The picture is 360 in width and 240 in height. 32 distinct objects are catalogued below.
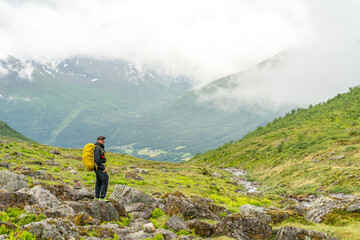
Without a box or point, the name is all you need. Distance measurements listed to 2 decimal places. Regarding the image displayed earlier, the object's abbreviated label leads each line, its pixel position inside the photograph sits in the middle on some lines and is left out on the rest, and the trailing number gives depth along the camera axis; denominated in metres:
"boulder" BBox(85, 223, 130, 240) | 10.16
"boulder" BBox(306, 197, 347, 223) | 13.98
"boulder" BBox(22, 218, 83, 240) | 9.01
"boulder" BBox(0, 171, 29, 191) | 14.05
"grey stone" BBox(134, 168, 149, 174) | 40.93
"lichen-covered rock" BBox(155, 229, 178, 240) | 10.84
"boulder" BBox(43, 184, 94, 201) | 14.38
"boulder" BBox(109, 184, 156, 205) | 16.64
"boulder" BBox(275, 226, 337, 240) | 10.27
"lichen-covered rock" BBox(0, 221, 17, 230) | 9.40
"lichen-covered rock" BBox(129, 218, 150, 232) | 12.16
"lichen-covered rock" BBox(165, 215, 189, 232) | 12.22
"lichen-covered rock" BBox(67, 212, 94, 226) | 10.72
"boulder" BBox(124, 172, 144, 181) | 31.80
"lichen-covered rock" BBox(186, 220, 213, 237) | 11.95
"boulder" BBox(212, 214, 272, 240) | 11.55
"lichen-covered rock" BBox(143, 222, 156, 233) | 11.12
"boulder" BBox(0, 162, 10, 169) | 23.27
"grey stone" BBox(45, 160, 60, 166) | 31.40
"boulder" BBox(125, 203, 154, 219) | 14.22
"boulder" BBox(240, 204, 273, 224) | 13.62
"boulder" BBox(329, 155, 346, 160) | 36.28
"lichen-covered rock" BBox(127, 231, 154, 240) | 10.46
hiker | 14.62
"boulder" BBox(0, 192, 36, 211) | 11.56
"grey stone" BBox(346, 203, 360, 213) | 13.53
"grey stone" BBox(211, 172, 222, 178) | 55.56
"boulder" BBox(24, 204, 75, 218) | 11.20
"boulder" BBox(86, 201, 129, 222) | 12.48
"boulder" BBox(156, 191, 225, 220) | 14.34
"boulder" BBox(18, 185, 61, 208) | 12.08
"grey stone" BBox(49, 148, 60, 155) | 48.24
